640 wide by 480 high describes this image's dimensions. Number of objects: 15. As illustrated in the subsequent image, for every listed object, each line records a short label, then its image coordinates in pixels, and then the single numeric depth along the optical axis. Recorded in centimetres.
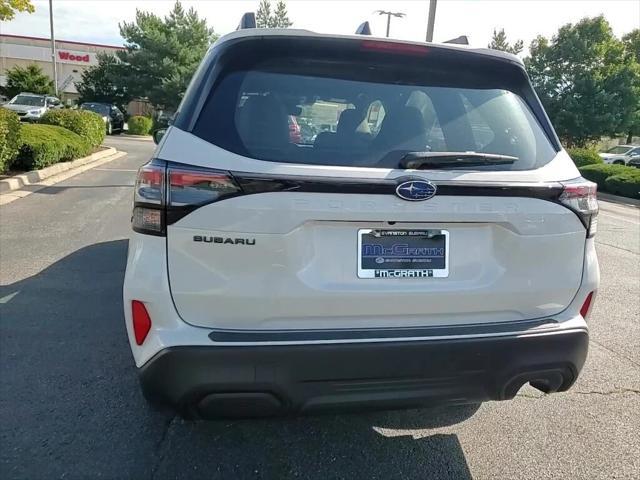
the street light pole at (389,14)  3203
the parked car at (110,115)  3015
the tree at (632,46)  4519
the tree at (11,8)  1030
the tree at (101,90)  4497
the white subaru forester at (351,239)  201
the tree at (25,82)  4144
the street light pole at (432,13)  1395
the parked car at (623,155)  3104
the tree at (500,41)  5671
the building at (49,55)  5356
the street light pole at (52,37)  3372
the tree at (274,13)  7550
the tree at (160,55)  4112
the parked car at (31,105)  2401
